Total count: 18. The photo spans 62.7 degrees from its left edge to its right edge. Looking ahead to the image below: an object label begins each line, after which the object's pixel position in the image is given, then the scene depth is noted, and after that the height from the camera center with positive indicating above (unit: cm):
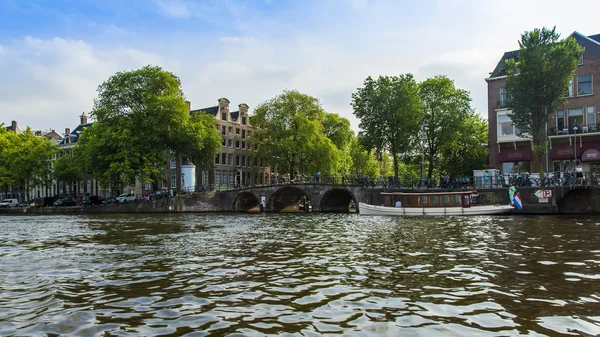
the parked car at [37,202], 6995 -299
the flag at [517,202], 3747 -214
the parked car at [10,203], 7394 -305
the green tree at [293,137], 6538 +566
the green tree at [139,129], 5500 +590
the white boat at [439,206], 3819 -247
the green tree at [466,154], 6288 +270
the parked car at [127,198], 6062 -222
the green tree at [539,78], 3725 +741
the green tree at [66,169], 7404 +191
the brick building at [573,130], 4300 +388
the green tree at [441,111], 5578 +738
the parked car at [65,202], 6888 -287
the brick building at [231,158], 7294 +328
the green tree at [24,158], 7194 +363
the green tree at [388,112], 5034 +669
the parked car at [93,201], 6481 -260
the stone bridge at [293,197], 5155 -224
